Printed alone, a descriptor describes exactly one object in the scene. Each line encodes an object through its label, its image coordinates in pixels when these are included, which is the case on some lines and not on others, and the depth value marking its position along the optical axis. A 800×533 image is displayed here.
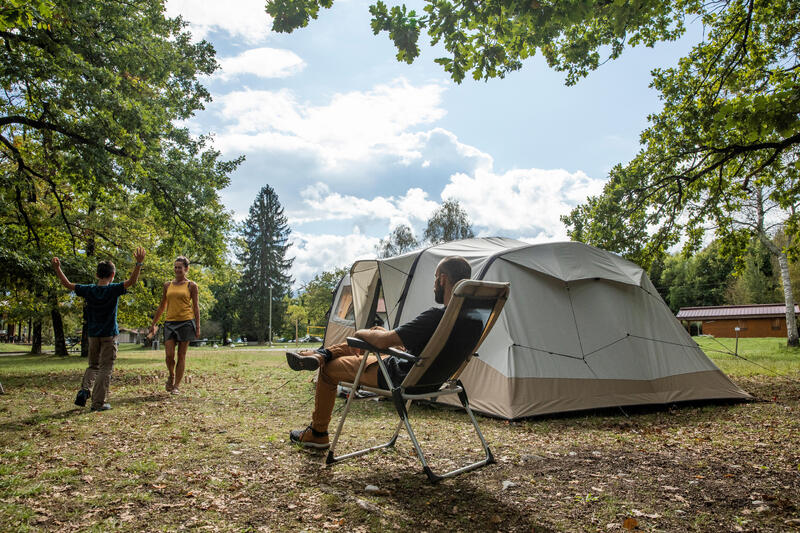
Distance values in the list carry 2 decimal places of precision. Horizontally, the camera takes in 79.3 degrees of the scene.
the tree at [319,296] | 45.03
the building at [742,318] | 38.00
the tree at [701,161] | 8.46
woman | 6.84
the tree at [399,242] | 39.41
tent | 5.52
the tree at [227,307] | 52.25
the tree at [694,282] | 51.75
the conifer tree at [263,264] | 50.62
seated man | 3.38
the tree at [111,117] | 8.03
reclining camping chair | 3.20
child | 5.54
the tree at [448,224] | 37.00
